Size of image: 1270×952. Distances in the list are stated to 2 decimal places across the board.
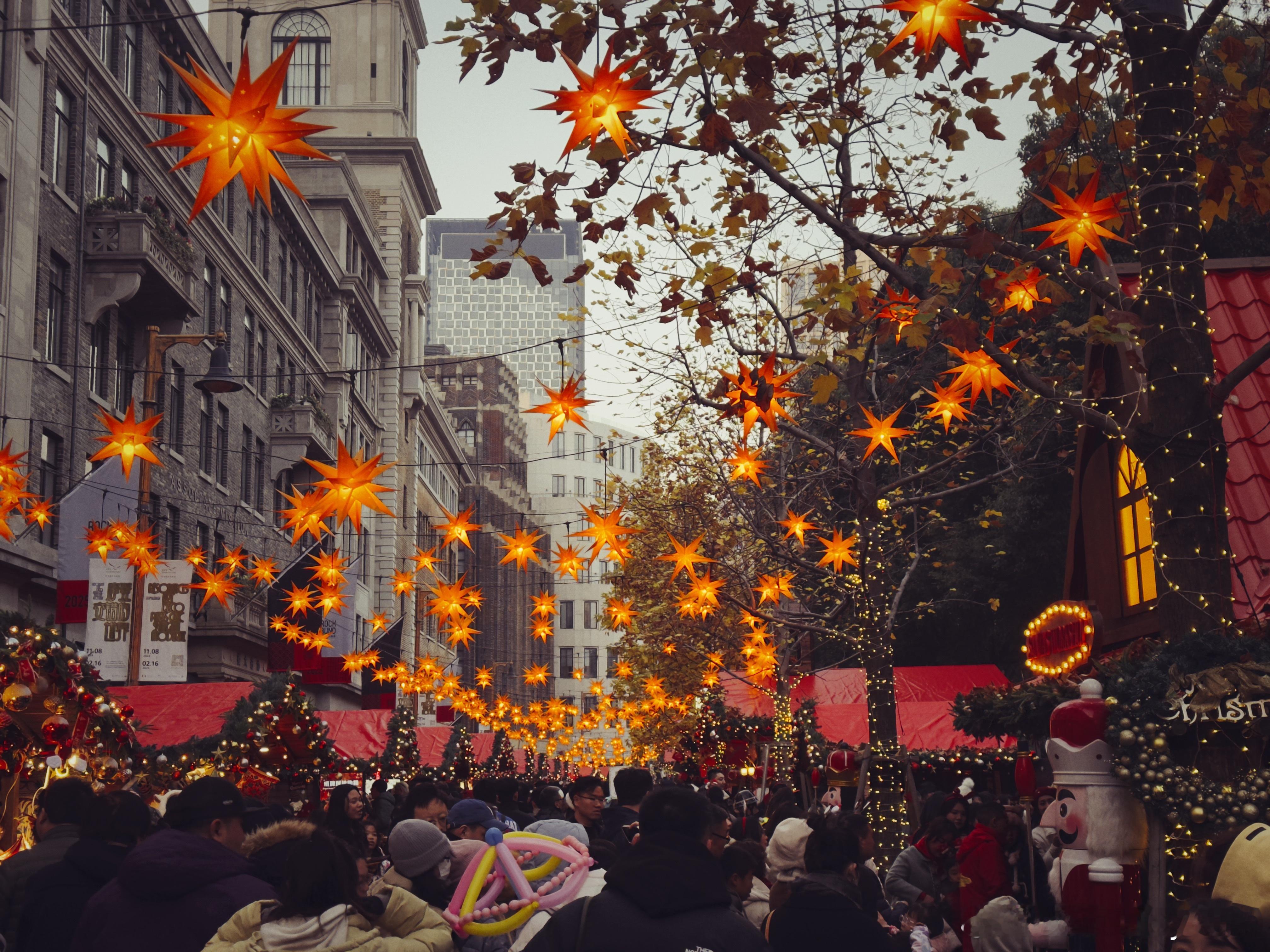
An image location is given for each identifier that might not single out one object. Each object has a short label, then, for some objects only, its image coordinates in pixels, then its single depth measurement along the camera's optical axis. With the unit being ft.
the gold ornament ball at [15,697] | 38.06
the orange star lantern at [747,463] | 53.67
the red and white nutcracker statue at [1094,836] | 29.55
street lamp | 66.13
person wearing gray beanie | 19.83
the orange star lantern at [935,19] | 22.82
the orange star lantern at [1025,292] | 35.60
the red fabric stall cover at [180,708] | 61.21
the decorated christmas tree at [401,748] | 81.71
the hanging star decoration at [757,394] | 32.78
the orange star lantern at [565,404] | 45.09
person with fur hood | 15.48
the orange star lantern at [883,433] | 45.09
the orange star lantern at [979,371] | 34.94
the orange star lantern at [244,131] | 22.30
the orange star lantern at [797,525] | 65.46
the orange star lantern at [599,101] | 23.43
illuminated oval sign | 46.44
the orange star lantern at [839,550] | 62.69
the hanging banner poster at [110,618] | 72.33
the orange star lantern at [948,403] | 43.73
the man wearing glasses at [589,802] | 33.19
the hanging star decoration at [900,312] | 33.12
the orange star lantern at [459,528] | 68.54
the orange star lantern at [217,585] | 87.97
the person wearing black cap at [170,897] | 17.60
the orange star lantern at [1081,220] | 28.86
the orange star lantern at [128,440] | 55.47
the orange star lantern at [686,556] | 60.23
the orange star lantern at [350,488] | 44.62
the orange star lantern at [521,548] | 67.05
